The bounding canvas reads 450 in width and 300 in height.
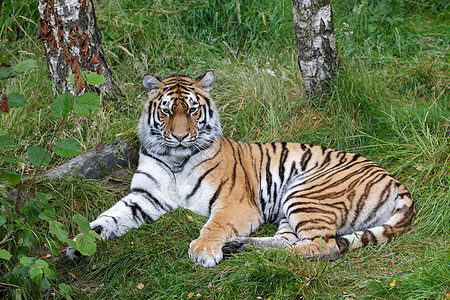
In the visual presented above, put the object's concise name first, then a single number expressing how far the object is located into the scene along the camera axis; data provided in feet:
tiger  25.96
